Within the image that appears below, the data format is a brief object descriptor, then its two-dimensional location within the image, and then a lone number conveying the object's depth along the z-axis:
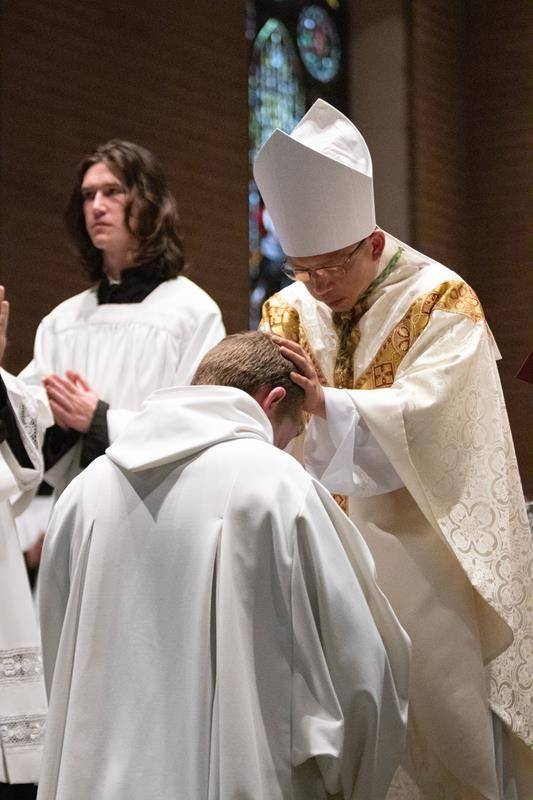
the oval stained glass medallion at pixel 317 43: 8.12
